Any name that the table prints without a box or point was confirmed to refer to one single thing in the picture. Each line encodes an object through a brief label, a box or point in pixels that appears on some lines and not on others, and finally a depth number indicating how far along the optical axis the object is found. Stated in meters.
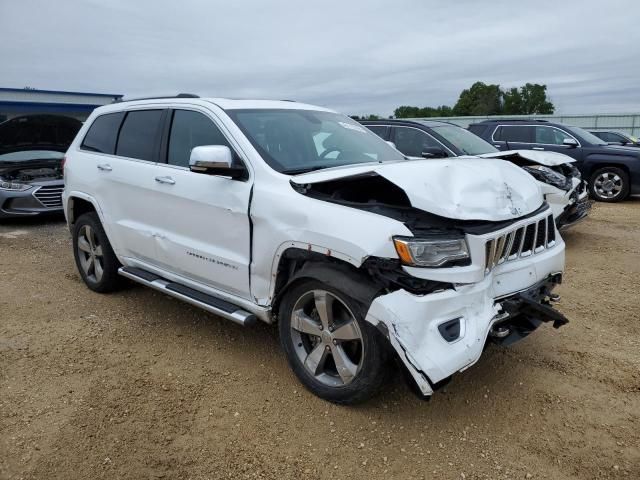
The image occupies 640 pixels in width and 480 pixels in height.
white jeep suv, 2.71
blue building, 29.41
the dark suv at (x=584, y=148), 10.90
